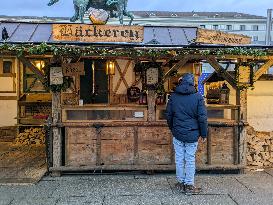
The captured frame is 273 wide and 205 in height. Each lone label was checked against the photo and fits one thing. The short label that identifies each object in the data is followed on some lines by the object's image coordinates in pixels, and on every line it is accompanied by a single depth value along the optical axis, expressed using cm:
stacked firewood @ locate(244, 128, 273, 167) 501
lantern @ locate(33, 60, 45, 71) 706
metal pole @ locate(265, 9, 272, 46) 1176
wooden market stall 449
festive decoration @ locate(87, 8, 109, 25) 432
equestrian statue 694
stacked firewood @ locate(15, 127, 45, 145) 687
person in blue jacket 379
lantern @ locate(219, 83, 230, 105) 580
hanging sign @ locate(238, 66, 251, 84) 454
